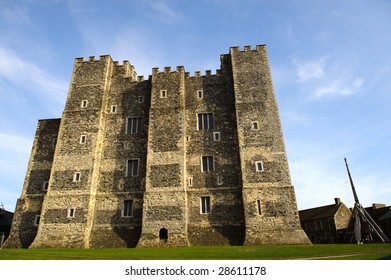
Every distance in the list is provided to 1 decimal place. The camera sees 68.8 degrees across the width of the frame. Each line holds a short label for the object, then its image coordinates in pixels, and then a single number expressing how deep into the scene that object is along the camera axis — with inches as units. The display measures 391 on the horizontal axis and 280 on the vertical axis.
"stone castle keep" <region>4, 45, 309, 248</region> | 974.4
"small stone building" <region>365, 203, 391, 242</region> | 1542.8
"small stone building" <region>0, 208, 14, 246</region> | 1557.6
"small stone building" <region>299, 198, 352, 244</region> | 1704.0
